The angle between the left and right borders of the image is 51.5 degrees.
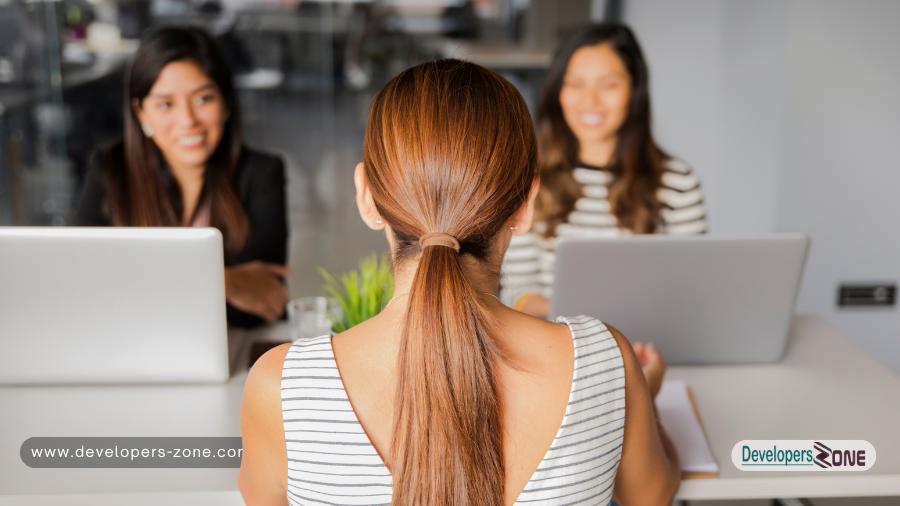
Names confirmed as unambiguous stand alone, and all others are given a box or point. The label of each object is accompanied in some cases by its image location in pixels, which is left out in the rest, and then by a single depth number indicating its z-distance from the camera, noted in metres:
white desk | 1.43
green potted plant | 1.71
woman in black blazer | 2.36
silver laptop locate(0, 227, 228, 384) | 1.57
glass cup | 1.88
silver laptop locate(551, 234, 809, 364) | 1.67
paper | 1.46
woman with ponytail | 1.08
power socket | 3.27
